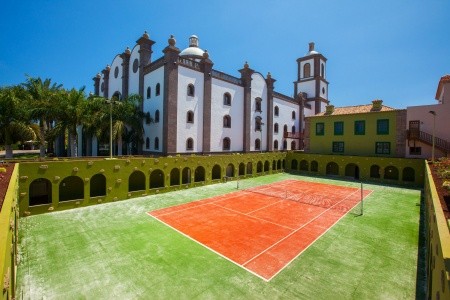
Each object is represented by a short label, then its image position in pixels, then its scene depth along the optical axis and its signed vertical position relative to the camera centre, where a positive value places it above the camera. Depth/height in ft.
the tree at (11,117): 94.17 +10.58
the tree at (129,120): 94.15 +9.93
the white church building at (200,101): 96.89 +21.30
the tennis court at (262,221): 39.58 -17.42
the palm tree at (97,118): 91.40 +9.88
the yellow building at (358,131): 107.96 +7.26
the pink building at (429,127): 96.78 +7.94
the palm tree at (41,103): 87.51 +15.00
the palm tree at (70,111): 87.30 +11.90
